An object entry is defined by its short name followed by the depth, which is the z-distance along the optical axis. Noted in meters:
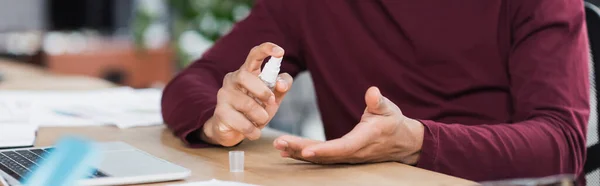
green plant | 3.72
